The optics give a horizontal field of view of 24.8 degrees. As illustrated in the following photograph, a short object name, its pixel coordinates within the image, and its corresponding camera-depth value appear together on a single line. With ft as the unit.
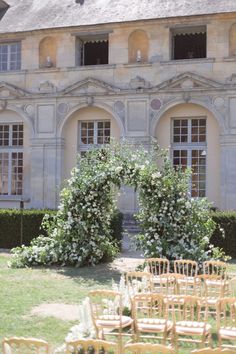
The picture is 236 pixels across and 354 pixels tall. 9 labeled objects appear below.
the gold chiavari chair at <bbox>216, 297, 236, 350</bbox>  17.12
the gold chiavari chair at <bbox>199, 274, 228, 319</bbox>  22.38
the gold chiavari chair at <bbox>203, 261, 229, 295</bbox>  25.24
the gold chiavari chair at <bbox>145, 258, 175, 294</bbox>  23.60
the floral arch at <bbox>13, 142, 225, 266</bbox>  35.53
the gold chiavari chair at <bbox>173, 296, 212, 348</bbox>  17.52
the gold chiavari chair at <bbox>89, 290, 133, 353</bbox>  18.44
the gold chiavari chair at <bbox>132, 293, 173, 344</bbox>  18.03
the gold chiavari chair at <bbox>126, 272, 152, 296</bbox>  22.99
